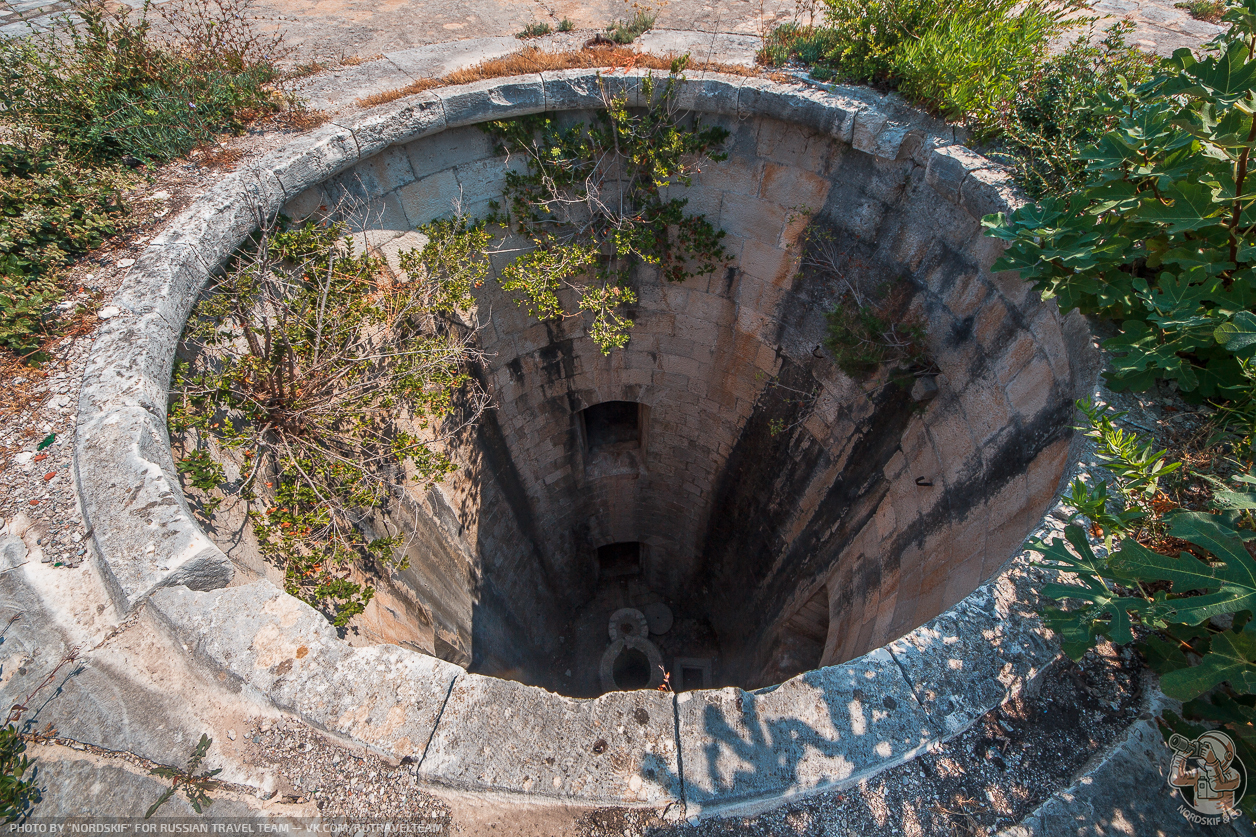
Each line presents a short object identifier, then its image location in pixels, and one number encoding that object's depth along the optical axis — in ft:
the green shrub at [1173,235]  7.54
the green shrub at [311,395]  11.70
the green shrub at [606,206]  16.48
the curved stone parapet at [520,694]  7.39
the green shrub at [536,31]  18.58
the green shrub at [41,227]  10.71
